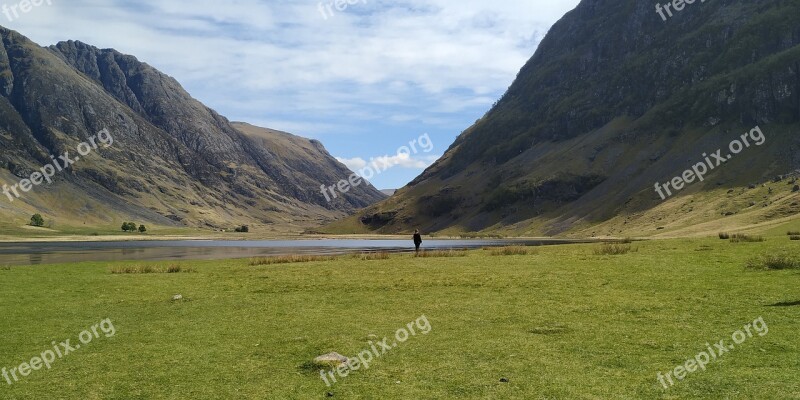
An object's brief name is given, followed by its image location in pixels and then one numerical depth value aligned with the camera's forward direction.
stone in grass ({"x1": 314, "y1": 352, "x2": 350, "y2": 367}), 14.00
